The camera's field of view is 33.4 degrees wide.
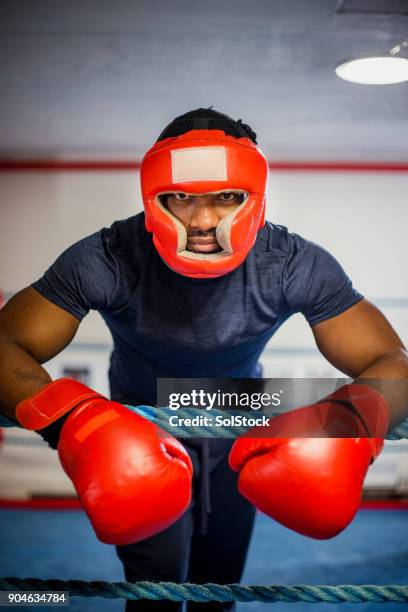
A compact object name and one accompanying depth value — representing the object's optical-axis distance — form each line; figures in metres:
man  0.68
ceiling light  1.58
